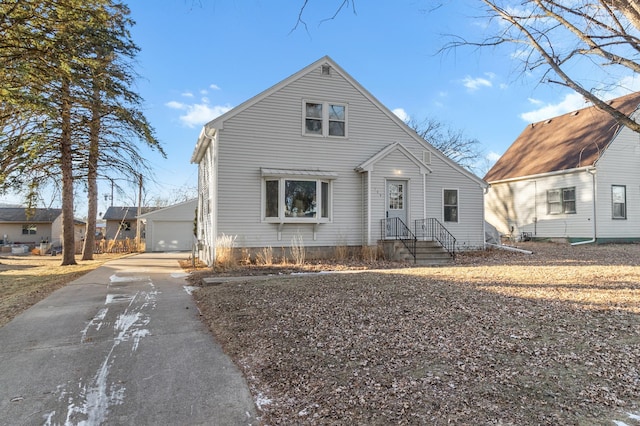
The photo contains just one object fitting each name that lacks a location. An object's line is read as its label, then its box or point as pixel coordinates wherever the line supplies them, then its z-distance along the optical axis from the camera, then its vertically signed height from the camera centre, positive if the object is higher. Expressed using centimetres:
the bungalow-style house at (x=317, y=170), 1220 +199
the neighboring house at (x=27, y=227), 3984 +33
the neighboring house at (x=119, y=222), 4072 +82
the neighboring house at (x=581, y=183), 1684 +201
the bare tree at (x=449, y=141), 3161 +717
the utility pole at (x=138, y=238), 2762 -66
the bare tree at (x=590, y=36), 559 +298
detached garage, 2745 +15
